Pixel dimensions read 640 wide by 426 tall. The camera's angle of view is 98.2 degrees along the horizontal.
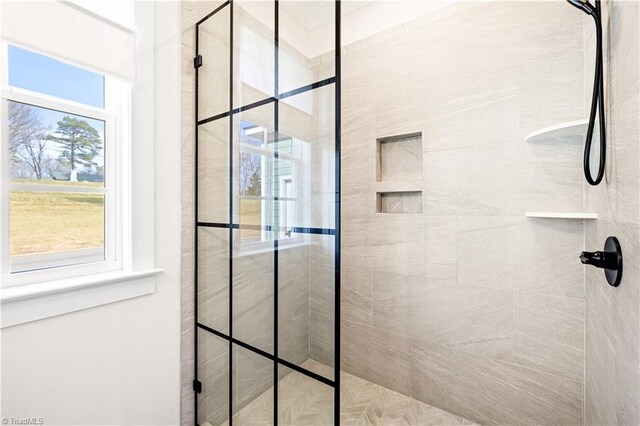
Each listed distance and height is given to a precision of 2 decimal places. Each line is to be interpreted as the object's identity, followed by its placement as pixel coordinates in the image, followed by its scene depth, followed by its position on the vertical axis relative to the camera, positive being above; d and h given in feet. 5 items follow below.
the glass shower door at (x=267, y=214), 2.97 -0.05
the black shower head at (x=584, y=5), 2.77 +2.07
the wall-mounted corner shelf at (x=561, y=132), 3.40 +1.04
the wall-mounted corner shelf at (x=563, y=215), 3.55 -0.08
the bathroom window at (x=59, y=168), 2.89 +0.50
